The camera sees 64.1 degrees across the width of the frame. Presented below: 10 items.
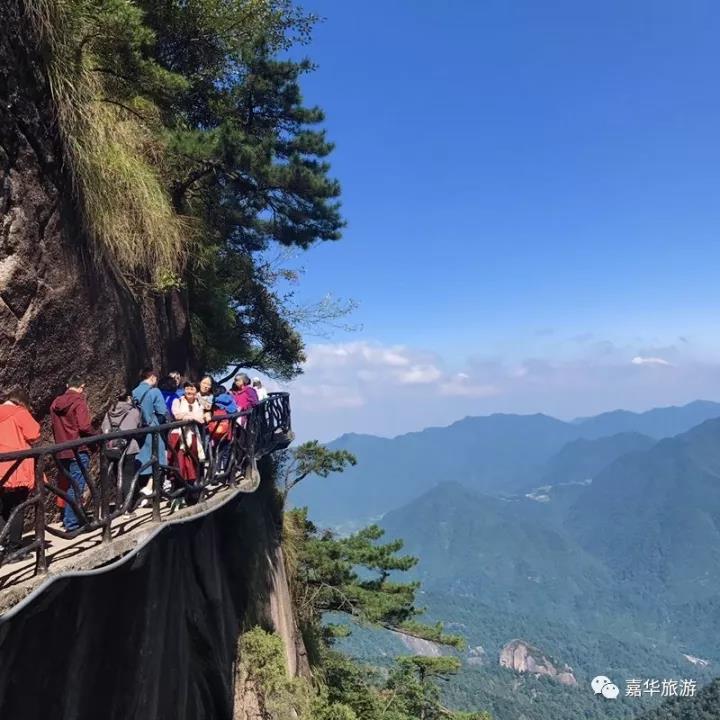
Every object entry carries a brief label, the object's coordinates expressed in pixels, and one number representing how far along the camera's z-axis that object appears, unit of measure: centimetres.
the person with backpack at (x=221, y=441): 840
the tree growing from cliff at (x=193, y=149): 825
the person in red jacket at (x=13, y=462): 517
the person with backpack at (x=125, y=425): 703
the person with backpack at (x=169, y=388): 967
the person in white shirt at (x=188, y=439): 728
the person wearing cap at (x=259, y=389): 1254
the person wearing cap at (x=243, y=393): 1159
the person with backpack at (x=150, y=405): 779
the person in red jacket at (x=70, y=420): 625
